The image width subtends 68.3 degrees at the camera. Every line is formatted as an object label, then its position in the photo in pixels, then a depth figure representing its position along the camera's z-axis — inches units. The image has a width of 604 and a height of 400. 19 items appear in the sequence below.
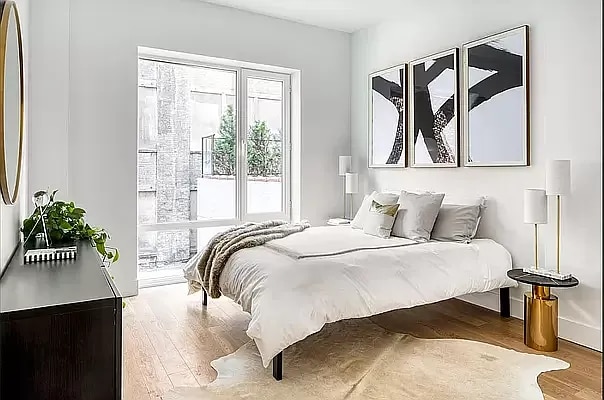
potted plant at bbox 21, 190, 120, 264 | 99.3
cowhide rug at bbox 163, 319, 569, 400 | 92.8
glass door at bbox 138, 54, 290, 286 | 181.6
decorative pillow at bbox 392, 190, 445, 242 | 146.4
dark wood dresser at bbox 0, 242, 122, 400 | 52.1
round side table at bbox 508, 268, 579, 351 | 115.6
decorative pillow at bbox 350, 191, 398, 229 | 159.6
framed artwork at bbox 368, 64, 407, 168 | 186.9
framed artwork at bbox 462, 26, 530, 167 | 138.7
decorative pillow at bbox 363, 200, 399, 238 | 150.6
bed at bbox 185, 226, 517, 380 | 97.5
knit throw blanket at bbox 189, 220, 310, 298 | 126.0
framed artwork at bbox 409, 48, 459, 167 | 162.4
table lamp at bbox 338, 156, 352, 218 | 206.7
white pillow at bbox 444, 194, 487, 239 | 150.7
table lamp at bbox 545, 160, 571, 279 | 119.0
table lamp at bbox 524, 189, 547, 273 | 123.8
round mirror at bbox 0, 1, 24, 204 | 66.0
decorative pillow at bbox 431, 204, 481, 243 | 145.0
